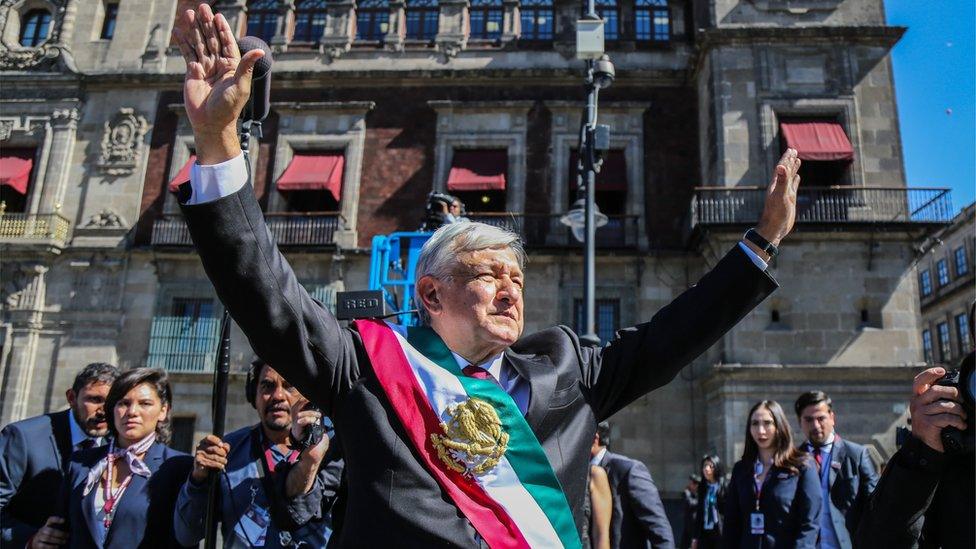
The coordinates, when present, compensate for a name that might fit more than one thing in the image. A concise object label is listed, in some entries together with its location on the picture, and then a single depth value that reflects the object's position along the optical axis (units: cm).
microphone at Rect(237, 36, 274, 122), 235
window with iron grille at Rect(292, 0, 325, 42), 1916
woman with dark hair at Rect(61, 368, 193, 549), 342
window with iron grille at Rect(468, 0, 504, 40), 1853
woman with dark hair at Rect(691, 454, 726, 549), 776
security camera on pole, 888
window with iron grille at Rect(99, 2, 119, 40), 1945
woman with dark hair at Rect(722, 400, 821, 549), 454
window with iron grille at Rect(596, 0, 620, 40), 1825
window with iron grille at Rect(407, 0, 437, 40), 1873
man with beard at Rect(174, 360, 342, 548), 322
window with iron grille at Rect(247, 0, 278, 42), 1930
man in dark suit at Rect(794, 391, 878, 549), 461
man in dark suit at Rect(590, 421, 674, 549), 483
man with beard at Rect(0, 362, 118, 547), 397
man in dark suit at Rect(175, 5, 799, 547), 170
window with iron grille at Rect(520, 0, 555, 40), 1838
